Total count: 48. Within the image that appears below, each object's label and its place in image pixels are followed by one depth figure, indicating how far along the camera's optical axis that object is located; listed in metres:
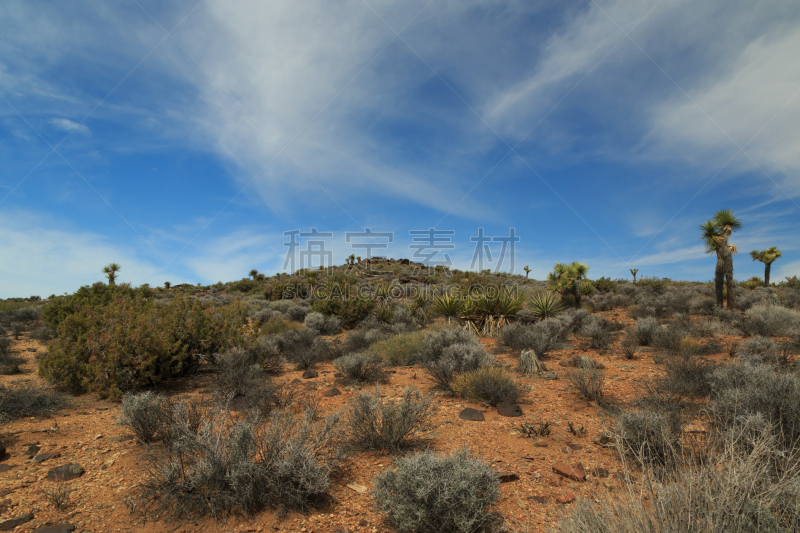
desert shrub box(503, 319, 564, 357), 9.73
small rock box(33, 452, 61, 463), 4.39
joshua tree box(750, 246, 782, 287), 28.62
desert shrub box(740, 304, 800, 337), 9.73
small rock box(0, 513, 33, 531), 3.12
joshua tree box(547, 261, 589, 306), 18.70
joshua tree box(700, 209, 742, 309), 15.29
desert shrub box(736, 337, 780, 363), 7.18
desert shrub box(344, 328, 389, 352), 11.36
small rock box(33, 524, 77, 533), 3.08
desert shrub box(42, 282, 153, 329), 13.20
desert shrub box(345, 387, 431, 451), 4.60
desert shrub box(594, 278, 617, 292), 23.78
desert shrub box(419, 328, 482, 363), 8.92
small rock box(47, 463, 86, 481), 4.01
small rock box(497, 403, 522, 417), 5.75
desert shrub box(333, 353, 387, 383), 7.93
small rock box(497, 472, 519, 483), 3.77
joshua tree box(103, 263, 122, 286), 27.05
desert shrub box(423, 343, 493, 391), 7.20
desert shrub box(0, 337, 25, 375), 9.09
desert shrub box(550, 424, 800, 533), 2.13
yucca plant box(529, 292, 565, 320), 14.52
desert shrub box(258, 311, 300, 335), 14.03
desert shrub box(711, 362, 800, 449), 3.79
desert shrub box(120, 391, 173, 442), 4.77
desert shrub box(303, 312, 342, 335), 15.15
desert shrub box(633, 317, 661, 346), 10.51
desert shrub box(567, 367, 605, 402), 6.12
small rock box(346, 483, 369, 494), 3.78
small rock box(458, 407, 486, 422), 5.59
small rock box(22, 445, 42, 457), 4.55
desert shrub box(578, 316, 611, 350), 10.62
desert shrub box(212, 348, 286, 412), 6.05
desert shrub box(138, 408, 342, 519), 3.38
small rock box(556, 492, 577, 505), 3.41
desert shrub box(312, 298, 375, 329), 16.59
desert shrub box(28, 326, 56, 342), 13.57
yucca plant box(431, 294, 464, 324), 13.92
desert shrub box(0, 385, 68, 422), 5.52
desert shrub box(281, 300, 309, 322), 17.93
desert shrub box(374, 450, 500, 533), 2.91
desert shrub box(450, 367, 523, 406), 6.19
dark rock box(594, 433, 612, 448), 4.52
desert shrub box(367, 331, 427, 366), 9.78
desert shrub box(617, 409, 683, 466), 3.81
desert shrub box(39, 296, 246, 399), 7.16
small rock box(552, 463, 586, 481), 3.77
